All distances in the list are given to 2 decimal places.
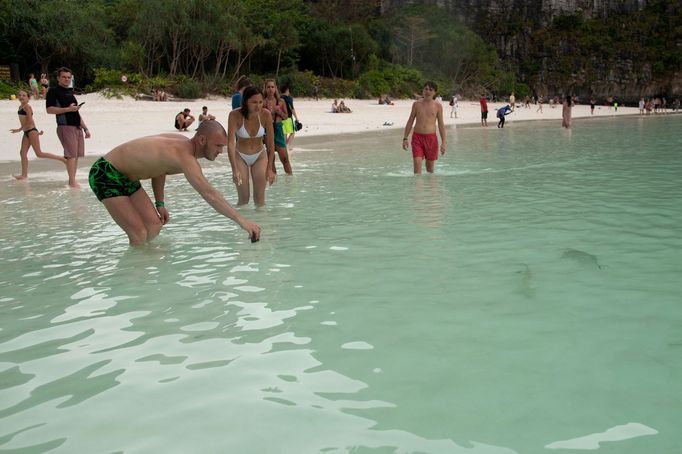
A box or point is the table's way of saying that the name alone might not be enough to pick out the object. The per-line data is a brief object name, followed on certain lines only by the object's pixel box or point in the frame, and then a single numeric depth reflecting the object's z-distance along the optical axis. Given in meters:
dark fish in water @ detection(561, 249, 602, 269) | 5.29
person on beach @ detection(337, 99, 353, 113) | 39.22
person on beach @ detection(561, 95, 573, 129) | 28.02
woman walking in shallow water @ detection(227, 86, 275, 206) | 8.01
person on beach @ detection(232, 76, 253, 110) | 9.45
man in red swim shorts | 10.84
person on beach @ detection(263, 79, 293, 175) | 10.80
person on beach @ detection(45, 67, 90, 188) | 10.18
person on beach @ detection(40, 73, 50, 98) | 30.54
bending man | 5.14
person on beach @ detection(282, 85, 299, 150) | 12.53
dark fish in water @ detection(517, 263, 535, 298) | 4.53
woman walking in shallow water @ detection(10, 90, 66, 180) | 11.68
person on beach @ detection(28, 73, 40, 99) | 29.49
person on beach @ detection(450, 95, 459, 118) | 43.12
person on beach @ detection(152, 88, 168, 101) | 35.44
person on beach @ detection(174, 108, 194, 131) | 23.55
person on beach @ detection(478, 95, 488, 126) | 34.75
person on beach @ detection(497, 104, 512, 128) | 31.91
